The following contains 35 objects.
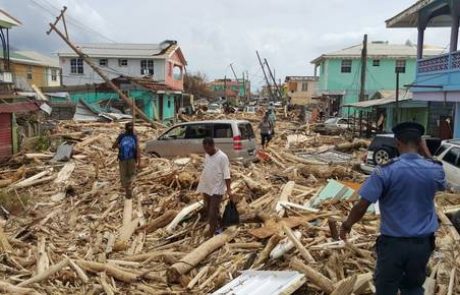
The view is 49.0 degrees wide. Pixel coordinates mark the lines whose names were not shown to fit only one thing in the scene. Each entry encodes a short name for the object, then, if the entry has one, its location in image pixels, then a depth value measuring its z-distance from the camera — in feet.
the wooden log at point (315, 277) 19.01
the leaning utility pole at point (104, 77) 114.06
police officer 14.01
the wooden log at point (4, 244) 26.58
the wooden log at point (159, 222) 31.58
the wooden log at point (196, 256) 22.81
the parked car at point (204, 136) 53.52
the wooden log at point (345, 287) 17.81
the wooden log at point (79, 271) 22.90
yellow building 162.71
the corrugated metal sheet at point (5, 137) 57.41
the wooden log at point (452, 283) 18.80
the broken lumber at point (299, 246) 22.18
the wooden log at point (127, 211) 32.99
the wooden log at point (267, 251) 23.41
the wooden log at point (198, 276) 22.15
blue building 63.67
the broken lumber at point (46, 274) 22.29
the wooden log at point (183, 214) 31.07
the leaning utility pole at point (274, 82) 249.04
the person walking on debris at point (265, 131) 71.56
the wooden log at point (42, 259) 24.29
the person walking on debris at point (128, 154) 38.58
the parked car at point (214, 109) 176.67
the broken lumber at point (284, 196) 30.82
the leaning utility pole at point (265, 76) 256.73
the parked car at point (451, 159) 40.22
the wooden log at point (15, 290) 21.11
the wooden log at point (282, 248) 23.24
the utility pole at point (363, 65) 112.68
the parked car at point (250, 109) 199.98
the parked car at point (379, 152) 53.62
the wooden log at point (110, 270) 23.00
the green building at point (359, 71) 158.20
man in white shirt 27.91
